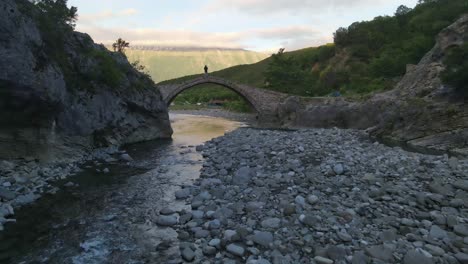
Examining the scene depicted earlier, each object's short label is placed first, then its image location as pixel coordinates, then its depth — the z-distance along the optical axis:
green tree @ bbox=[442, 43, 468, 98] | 23.66
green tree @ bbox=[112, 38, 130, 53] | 43.16
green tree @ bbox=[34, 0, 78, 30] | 21.95
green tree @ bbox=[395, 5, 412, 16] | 84.43
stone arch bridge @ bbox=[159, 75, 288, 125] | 53.05
